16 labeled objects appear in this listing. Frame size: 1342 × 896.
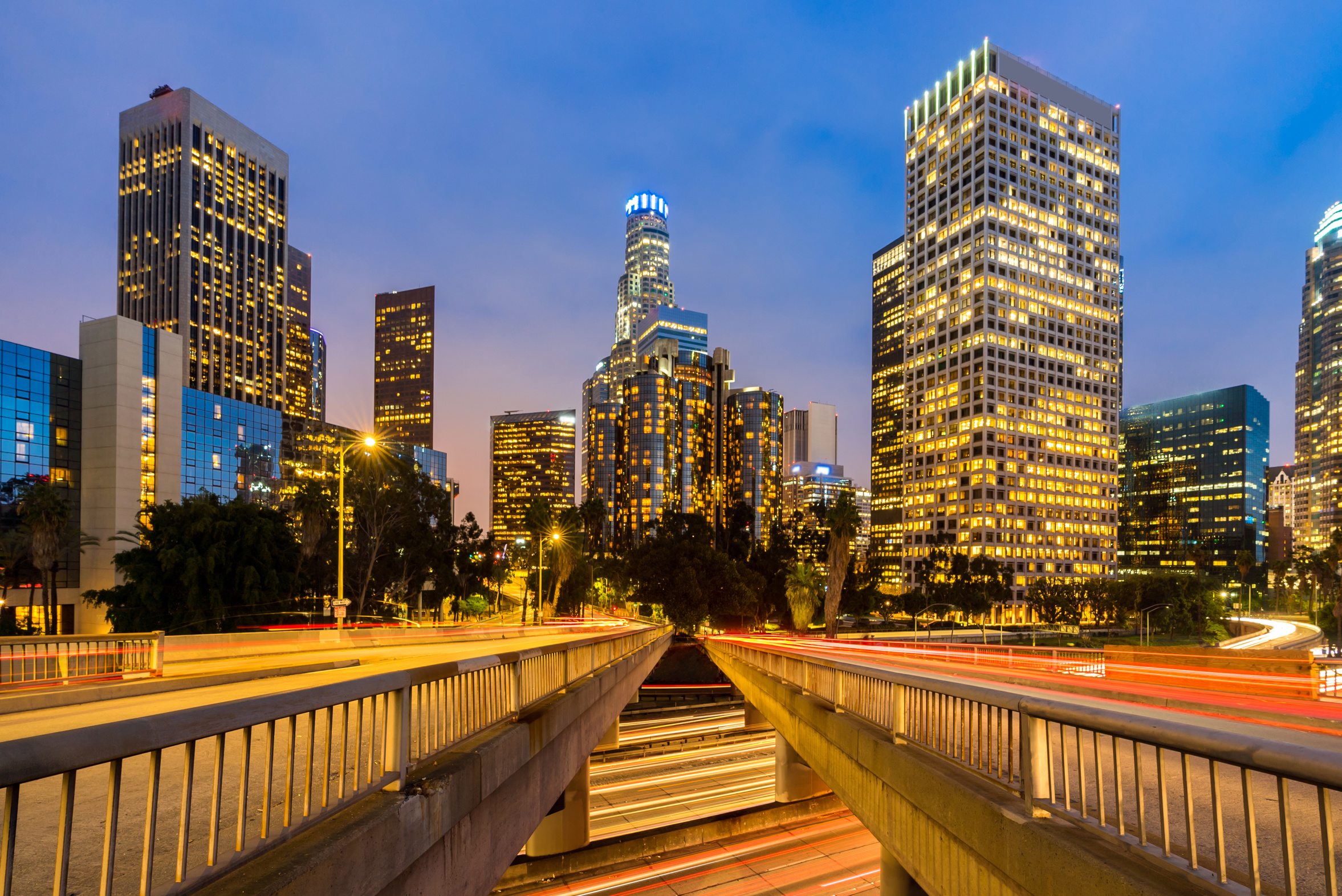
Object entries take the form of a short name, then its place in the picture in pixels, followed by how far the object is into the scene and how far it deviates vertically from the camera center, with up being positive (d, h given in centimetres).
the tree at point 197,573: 4122 -403
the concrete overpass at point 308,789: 316 -233
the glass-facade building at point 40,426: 7081 +845
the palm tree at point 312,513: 5347 -61
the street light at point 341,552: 2722 -193
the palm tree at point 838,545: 7244 -457
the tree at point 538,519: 8227 -187
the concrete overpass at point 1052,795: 376 -259
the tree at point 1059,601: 11019 -1613
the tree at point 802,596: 7956 -1073
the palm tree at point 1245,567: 16200 -1634
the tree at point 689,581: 7706 -880
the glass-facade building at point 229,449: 10050 +859
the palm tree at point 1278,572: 14962 -1617
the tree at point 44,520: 4603 -89
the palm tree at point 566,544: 8356 -516
